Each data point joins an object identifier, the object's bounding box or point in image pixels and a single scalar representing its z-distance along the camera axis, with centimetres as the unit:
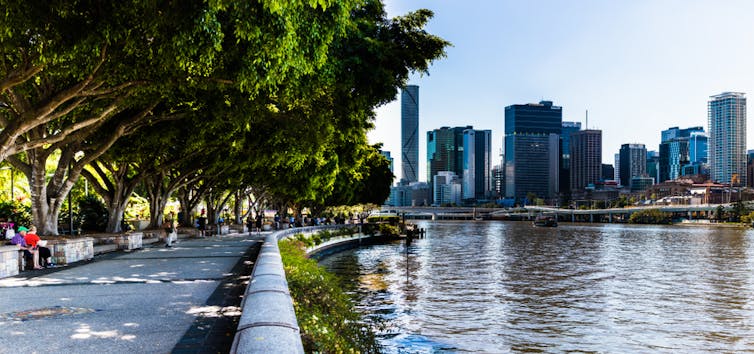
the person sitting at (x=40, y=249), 1848
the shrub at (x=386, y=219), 8912
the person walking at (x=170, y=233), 2980
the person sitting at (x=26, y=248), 1814
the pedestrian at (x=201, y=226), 4178
